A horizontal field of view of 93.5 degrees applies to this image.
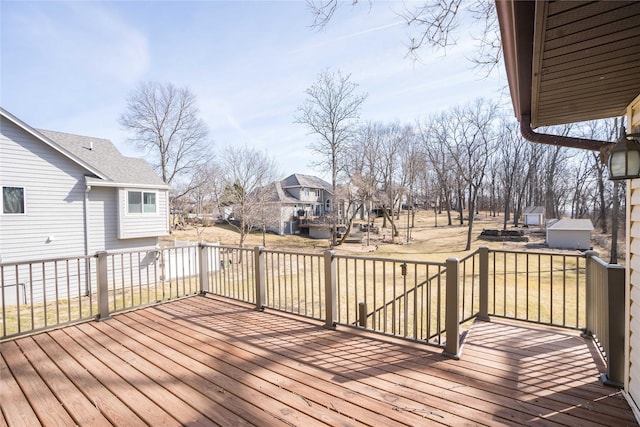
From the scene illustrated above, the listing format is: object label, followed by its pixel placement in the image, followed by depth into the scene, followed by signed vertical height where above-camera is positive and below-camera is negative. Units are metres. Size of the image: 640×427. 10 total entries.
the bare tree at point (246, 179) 17.06 +1.85
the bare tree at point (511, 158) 29.35 +4.98
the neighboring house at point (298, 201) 28.56 +0.84
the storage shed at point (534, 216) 28.08 -1.02
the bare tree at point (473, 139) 21.56 +4.88
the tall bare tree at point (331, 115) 18.52 +5.91
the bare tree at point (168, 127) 21.41 +6.17
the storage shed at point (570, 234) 17.64 -1.77
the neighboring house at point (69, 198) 9.16 +0.49
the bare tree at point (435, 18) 2.98 +1.95
